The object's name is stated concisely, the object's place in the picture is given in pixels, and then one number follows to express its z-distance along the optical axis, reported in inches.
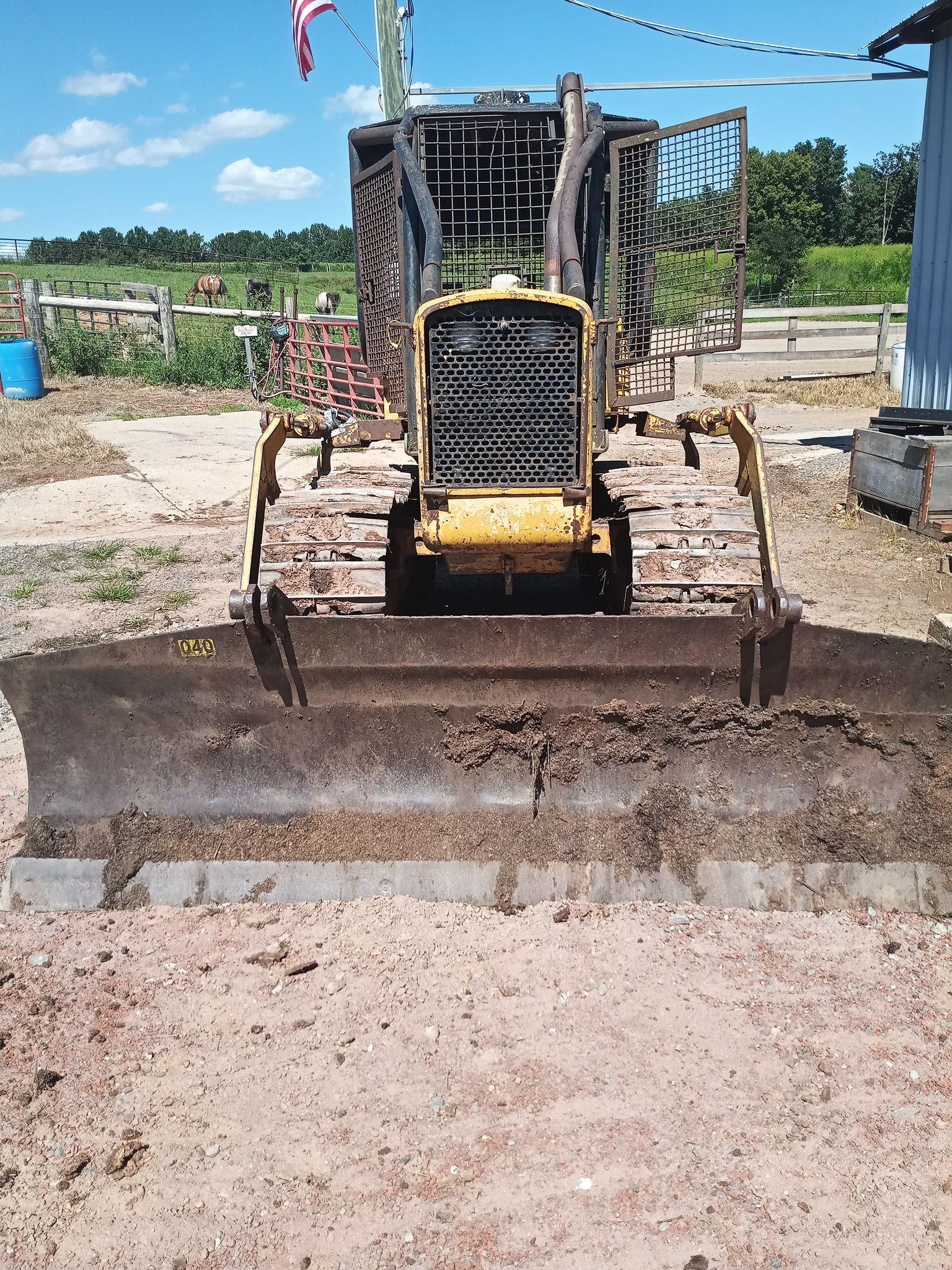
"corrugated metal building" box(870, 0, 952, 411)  421.7
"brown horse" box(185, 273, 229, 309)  1419.8
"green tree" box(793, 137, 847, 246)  2888.8
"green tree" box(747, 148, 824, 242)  2691.9
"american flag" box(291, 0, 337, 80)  559.5
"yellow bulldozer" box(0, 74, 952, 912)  145.6
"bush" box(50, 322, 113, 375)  827.4
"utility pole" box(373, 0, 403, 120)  518.3
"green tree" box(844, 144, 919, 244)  2837.1
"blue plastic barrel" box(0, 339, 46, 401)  712.4
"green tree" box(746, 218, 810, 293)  1812.3
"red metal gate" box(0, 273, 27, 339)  847.1
